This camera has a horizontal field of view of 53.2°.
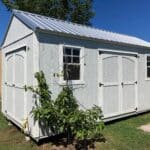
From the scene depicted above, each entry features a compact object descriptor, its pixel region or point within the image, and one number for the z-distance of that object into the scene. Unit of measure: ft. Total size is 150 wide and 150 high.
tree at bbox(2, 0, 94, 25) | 44.71
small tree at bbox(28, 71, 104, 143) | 12.02
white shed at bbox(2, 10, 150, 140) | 13.14
